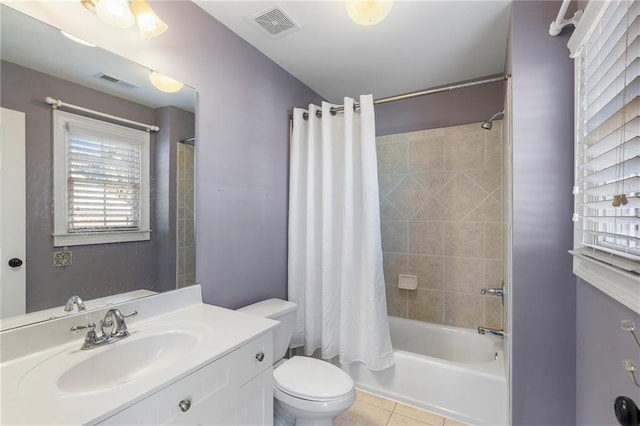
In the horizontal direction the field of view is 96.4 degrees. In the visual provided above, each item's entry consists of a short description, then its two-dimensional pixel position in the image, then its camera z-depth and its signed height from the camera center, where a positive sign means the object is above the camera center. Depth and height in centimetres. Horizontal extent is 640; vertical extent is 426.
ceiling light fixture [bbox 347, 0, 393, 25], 113 +81
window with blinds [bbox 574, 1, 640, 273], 81 +26
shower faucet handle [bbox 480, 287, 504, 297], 200 -56
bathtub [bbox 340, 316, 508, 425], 168 -110
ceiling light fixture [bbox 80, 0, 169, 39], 107 +76
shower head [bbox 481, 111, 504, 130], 196 +60
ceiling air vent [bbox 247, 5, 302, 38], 155 +108
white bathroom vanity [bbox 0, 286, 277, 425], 71 -49
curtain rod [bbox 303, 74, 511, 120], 176 +78
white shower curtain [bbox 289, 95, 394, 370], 188 -19
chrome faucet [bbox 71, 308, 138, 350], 103 -45
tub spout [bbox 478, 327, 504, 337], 202 -85
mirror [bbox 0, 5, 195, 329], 100 +20
